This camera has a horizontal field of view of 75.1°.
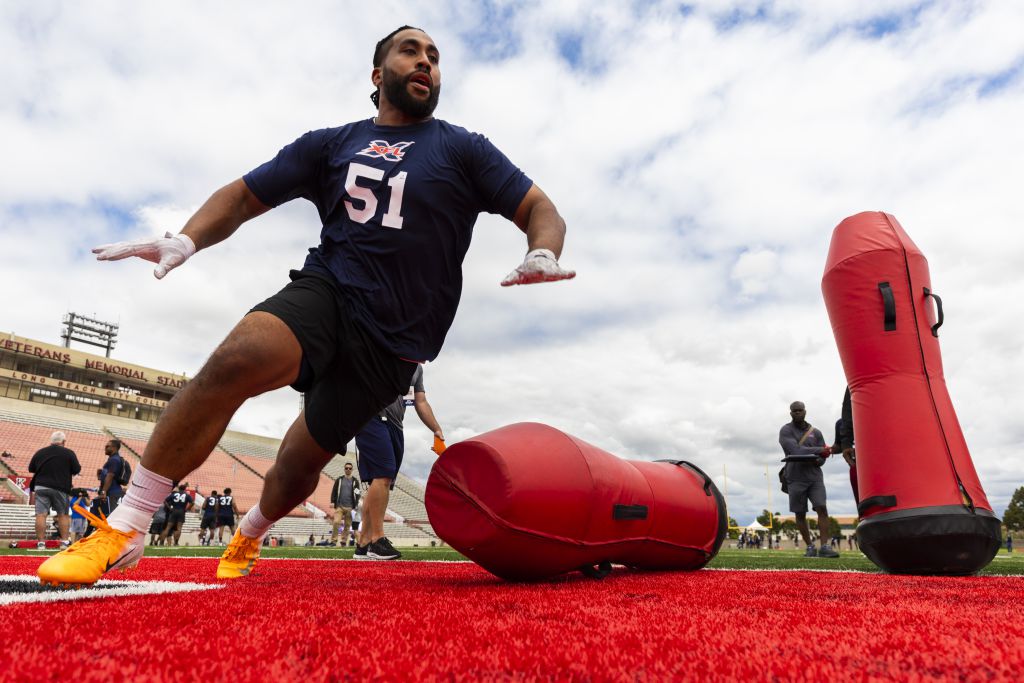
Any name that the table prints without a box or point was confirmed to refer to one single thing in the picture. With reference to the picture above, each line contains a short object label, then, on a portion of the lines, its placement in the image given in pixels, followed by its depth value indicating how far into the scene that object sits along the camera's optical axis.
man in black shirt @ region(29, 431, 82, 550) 9.32
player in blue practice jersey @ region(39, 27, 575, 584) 2.09
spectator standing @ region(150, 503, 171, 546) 14.36
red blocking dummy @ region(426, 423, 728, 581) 2.64
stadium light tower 57.94
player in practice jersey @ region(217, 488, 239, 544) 16.19
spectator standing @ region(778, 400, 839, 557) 7.49
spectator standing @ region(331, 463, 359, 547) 12.75
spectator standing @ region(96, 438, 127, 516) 9.86
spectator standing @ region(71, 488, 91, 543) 10.63
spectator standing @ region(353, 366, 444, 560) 5.19
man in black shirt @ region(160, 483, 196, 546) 13.91
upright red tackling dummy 3.84
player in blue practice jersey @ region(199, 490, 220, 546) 16.59
